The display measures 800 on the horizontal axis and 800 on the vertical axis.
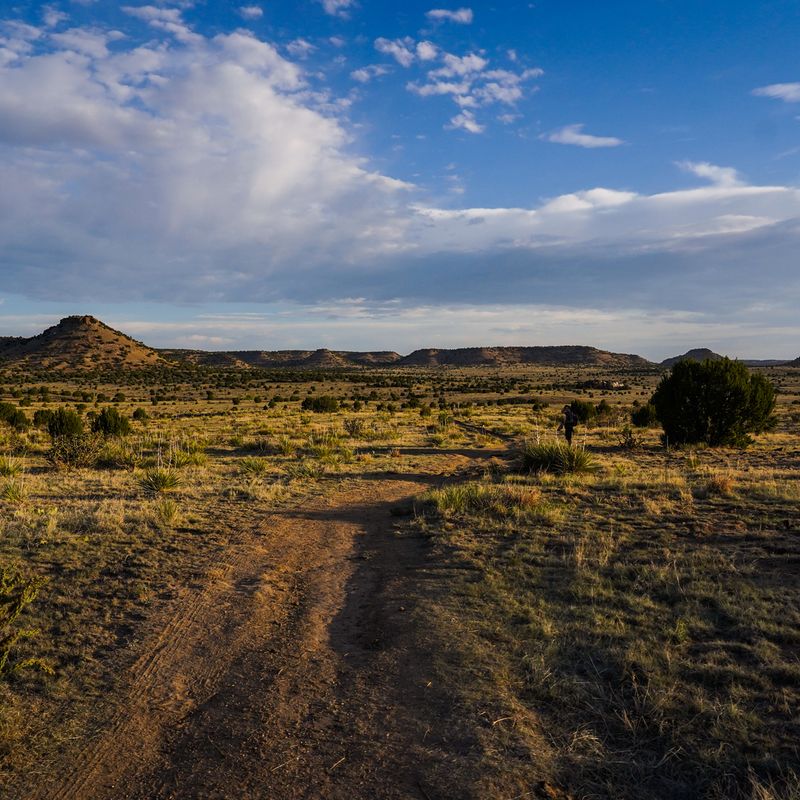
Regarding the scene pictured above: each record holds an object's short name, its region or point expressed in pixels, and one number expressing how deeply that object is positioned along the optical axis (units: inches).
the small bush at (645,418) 1216.8
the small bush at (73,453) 720.3
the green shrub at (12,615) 212.7
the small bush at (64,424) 936.9
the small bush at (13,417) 1183.1
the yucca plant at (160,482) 557.6
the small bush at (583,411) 1309.1
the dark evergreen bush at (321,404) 1700.3
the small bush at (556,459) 637.3
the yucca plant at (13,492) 506.8
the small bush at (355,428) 1052.5
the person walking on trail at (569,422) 804.0
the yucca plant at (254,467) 669.9
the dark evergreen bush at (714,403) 875.4
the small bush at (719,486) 488.3
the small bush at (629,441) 893.2
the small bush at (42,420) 1175.0
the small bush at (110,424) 1015.5
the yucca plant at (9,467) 657.0
